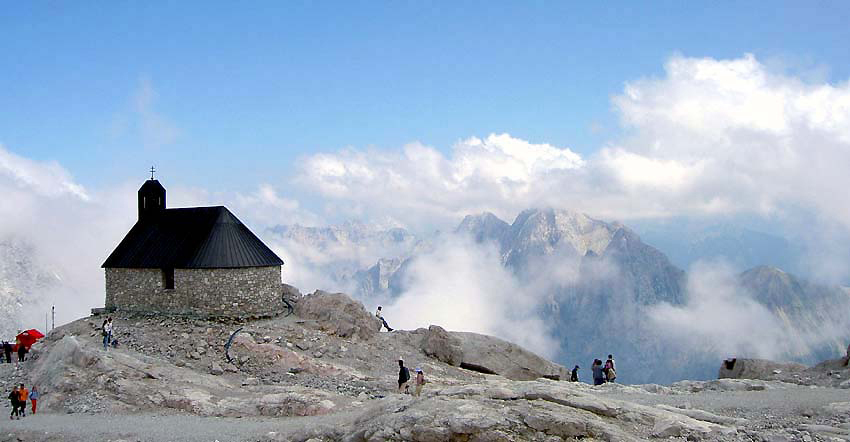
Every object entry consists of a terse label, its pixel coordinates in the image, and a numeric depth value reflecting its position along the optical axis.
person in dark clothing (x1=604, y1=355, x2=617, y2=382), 35.24
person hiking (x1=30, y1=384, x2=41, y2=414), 27.28
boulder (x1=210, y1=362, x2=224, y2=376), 31.55
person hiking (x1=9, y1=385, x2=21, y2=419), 26.27
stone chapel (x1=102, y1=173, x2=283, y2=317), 37.69
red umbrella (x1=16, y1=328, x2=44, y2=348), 41.73
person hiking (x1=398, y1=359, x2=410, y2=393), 26.94
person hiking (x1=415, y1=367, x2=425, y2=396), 24.77
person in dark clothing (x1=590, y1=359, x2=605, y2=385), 34.62
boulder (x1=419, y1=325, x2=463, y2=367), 38.50
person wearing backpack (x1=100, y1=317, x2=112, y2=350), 33.00
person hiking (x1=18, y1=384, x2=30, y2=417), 26.34
